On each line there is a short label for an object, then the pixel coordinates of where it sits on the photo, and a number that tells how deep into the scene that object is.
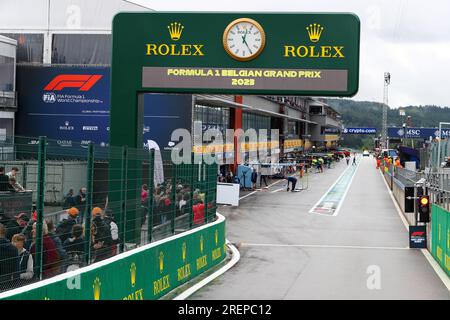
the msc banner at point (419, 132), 82.31
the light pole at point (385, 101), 117.27
